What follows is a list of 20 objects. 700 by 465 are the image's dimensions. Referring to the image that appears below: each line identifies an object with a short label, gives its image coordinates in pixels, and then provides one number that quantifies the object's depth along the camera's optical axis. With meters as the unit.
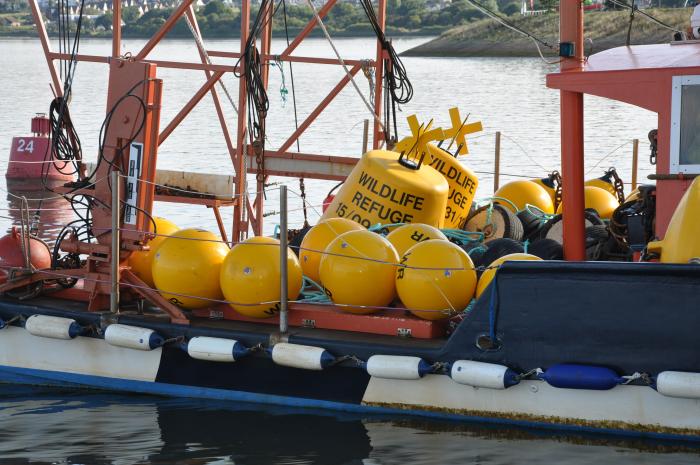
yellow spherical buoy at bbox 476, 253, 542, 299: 14.60
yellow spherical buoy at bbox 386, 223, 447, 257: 15.88
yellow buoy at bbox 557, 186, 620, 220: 18.46
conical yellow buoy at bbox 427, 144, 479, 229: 18.84
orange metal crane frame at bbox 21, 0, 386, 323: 16.24
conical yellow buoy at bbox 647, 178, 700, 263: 13.42
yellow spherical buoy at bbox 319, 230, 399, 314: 14.98
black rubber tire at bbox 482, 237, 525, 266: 15.78
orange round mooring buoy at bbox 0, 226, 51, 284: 17.24
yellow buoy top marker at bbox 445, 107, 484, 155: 19.93
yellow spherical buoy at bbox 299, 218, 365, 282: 16.24
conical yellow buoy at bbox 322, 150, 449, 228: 17.14
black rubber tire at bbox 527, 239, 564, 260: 15.66
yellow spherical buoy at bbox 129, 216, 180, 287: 16.78
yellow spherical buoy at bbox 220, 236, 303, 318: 15.25
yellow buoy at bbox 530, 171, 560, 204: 20.49
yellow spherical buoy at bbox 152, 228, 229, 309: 15.73
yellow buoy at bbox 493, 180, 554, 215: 19.55
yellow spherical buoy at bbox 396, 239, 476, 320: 14.56
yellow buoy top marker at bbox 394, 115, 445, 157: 18.69
